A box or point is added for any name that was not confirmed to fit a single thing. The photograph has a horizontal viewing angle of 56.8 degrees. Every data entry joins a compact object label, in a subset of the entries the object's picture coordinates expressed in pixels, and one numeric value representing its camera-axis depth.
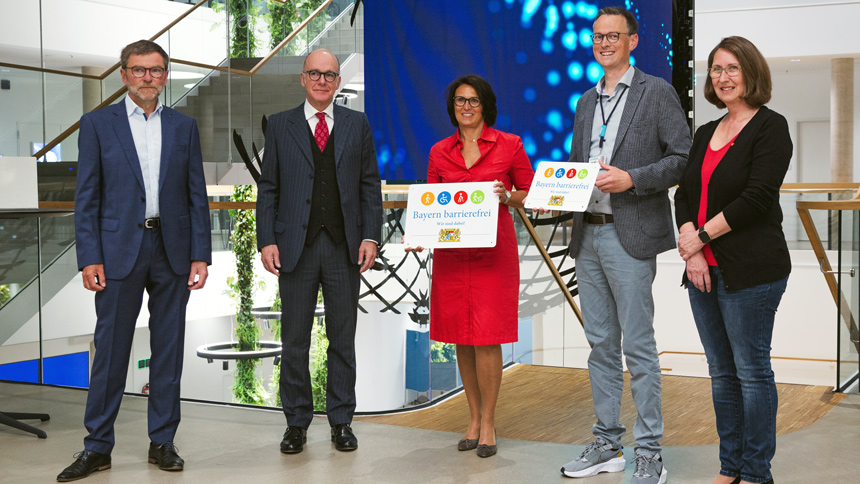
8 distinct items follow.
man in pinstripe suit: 3.28
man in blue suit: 3.00
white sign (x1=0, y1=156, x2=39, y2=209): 3.98
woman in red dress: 3.19
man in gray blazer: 2.80
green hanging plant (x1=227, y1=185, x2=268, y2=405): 6.29
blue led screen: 3.95
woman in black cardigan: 2.45
